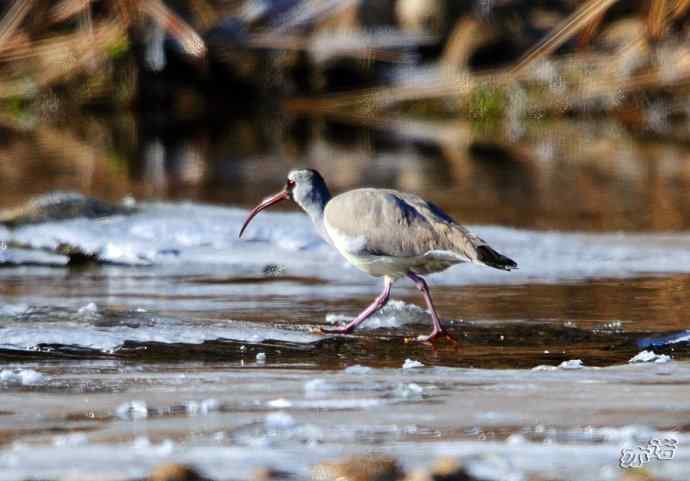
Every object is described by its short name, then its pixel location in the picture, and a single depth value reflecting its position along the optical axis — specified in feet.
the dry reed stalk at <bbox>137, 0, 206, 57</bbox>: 133.80
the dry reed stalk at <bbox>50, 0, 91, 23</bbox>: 135.65
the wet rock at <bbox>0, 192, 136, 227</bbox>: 71.92
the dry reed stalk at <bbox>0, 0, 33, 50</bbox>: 136.92
